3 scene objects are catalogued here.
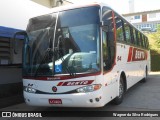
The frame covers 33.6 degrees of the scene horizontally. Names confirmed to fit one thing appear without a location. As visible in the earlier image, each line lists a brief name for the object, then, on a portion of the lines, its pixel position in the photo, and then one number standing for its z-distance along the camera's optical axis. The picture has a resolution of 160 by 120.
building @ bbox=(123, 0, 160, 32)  68.38
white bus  6.63
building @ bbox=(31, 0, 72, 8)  16.16
